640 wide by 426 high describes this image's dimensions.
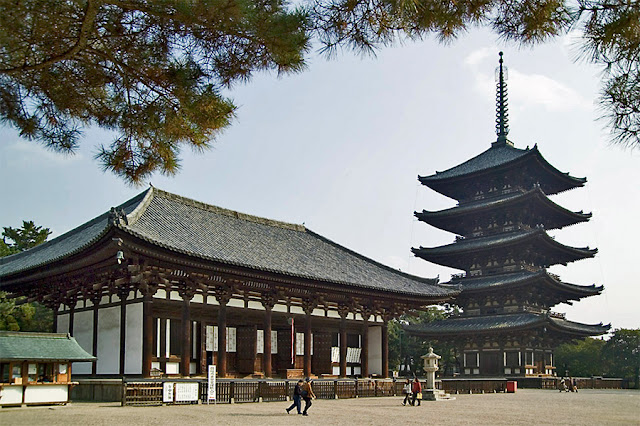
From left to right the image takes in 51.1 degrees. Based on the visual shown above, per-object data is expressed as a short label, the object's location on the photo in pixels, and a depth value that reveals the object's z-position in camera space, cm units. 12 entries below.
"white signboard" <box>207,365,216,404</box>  2041
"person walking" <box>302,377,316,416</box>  1812
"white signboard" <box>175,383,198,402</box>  2011
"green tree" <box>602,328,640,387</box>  5297
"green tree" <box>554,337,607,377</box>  5466
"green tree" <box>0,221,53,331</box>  3912
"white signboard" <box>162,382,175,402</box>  1977
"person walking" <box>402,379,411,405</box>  2319
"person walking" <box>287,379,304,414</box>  1794
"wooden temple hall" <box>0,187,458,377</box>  2202
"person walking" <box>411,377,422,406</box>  2330
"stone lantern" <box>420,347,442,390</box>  2672
